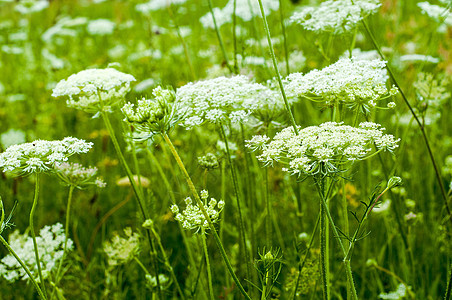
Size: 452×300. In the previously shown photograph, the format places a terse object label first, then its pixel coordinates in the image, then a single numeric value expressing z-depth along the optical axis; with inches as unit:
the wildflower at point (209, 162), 85.9
